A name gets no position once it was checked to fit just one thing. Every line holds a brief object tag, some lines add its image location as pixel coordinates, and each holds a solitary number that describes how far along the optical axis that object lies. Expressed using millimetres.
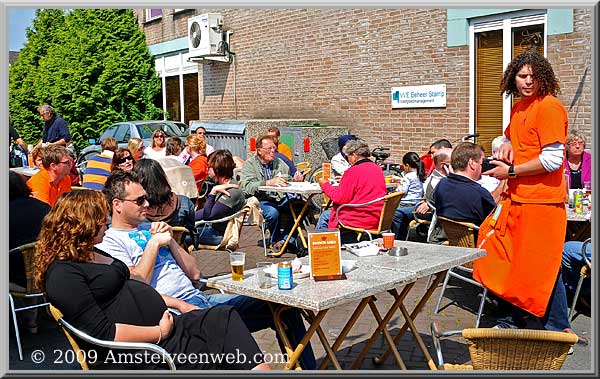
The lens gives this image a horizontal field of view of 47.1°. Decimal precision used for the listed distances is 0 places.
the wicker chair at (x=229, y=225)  6168
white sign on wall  10750
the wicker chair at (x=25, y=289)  4590
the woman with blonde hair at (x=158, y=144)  10938
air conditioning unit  15781
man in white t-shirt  3641
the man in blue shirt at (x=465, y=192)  5449
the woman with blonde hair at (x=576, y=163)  7102
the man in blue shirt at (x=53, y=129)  11945
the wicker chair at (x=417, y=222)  7049
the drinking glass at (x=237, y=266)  3432
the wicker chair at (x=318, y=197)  9253
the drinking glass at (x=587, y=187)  6288
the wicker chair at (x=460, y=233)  5269
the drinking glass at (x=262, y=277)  3328
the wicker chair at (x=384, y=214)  6371
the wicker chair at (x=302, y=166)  10476
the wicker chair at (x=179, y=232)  4874
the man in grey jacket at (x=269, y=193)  8047
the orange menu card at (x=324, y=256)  3424
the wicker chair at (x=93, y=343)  3018
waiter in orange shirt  4195
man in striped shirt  7047
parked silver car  15812
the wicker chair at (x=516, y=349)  2539
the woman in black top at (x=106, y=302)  3049
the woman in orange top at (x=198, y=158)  8578
